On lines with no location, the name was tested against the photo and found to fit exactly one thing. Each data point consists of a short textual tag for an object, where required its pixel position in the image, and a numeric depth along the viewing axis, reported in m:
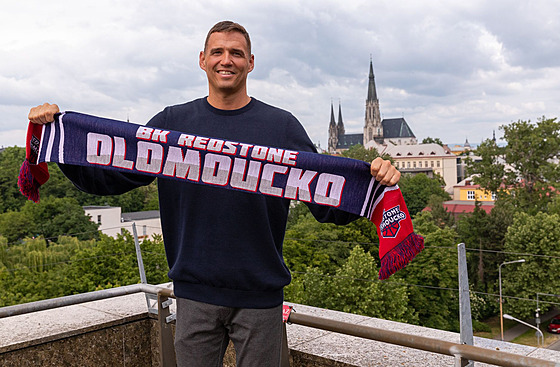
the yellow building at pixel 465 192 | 79.50
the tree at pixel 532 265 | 36.41
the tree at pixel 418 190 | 64.69
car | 36.97
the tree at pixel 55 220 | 46.69
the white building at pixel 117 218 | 54.75
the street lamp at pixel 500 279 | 35.62
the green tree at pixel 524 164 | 49.09
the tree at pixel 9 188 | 53.91
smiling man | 1.76
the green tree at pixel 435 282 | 34.69
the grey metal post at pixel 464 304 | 1.97
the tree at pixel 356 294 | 29.75
